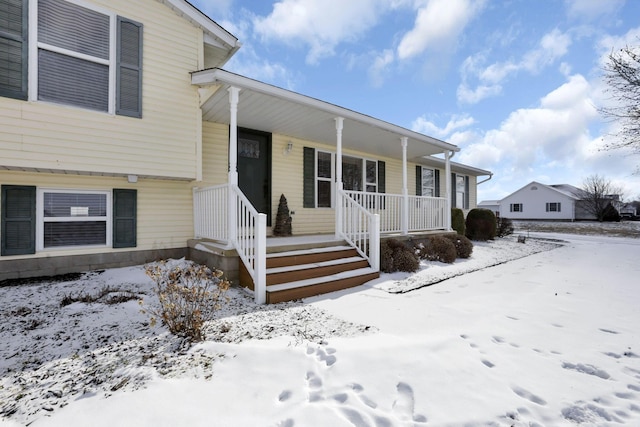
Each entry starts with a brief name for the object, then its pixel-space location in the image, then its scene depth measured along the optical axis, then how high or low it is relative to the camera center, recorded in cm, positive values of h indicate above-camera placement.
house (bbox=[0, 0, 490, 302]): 425 +123
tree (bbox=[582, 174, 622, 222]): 3034 +245
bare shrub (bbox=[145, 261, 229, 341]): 277 -91
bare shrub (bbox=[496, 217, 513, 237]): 1325 -49
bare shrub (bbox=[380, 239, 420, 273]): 594 -88
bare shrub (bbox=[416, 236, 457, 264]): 717 -84
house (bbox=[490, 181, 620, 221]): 3123 +162
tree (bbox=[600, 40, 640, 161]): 1082 +488
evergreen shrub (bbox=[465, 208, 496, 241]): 1147 -30
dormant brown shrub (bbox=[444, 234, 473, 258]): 783 -81
